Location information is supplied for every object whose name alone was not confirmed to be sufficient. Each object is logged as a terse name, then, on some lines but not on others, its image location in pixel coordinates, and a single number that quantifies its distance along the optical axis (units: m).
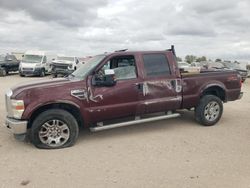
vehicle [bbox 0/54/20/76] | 17.22
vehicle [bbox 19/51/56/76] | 16.74
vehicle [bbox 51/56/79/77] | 16.43
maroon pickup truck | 3.71
